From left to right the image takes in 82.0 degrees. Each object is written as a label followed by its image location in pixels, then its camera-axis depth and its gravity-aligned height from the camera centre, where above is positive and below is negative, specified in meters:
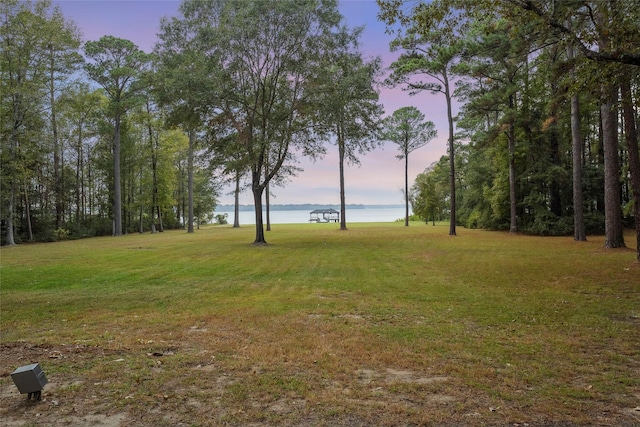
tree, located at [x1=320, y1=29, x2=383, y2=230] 16.50 +5.58
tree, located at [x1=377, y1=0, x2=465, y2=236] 21.14 +8.98
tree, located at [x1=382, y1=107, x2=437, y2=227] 38.47 +9.00
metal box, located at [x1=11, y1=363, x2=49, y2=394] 3.07 -1.31
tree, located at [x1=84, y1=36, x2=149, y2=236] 28.14 +11.49
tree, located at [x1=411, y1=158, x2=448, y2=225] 40.75 +2.74
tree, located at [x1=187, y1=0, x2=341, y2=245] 16.25 +7.06
